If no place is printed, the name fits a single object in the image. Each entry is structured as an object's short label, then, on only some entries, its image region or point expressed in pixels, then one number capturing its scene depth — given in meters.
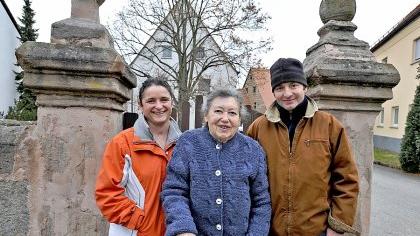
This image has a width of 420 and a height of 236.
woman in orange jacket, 1.97
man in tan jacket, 2.04
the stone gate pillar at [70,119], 2.36
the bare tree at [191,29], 20.47
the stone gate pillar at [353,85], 2.61
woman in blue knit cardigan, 1.93
